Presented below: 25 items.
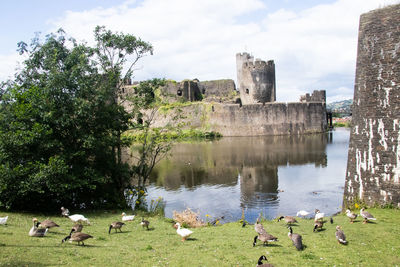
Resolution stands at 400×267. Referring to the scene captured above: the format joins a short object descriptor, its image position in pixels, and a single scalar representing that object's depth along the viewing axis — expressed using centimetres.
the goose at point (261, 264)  731
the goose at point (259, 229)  1059
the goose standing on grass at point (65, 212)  1377
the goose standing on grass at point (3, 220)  1131
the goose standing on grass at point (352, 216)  1197
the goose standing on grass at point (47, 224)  1116
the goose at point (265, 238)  995
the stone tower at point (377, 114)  1295
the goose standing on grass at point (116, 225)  1181
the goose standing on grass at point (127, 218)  1338
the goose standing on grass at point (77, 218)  1263
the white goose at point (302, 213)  1463
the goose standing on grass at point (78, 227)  1078
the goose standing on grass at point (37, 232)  1042
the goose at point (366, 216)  1152
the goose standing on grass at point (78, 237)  978
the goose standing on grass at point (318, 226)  1171
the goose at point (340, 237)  973
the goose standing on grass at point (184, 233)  1106
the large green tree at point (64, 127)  1402
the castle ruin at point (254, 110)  5359
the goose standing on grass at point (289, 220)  1296
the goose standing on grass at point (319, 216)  1293
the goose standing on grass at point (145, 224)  1273
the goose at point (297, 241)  952
